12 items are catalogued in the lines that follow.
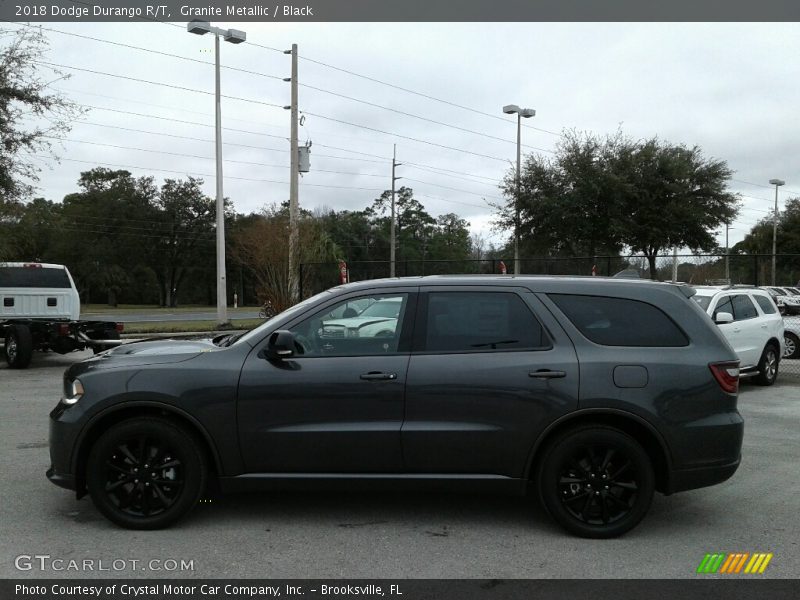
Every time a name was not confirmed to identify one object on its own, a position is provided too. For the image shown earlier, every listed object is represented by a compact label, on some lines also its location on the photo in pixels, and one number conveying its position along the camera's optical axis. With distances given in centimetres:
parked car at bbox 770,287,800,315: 2755
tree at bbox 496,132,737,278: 2947
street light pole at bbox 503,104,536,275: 2959
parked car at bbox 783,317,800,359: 1557
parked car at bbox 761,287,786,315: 2627
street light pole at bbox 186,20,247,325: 2411
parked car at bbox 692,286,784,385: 1157
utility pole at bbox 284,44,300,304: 2367
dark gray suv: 470
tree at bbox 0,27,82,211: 1536
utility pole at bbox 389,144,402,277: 2417
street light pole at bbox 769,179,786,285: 4706
